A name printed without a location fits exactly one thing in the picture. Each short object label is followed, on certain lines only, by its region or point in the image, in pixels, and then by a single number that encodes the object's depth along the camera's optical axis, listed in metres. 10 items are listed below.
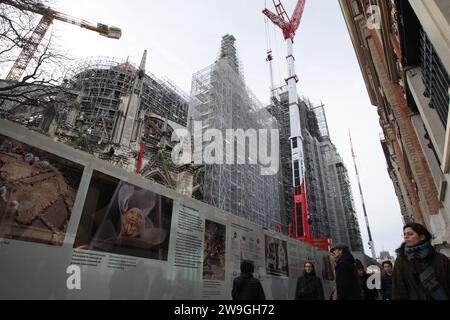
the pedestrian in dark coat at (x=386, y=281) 5.30
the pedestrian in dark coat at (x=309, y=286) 4.32
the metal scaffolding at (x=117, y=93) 27.01
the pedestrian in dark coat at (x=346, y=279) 3.38
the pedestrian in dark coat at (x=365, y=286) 5.48
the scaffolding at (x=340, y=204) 37.93
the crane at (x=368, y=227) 42.69
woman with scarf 2.09
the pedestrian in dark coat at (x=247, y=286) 3.31
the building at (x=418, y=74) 3.78
